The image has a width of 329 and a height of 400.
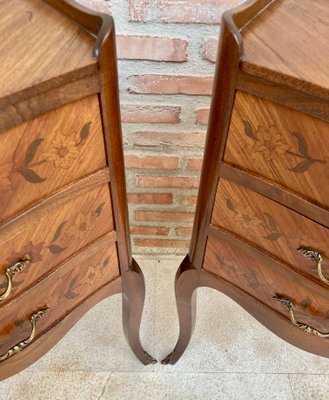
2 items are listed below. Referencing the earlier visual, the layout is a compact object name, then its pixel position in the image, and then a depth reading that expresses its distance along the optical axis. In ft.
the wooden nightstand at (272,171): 1.64
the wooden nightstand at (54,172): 1.58
